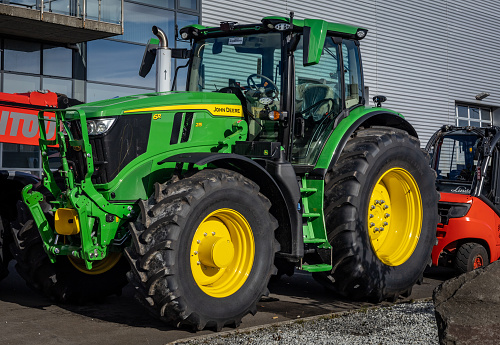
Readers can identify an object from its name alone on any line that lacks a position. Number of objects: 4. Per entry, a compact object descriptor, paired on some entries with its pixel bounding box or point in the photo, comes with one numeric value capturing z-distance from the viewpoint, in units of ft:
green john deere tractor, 18.81
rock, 13.32
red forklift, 29.43
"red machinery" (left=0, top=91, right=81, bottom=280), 23.49
